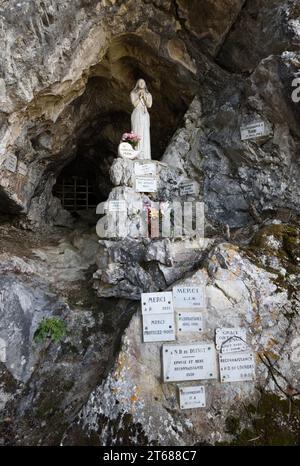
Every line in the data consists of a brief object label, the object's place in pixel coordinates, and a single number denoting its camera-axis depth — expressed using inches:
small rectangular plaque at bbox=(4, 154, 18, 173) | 275.6
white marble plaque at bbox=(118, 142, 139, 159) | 259.3
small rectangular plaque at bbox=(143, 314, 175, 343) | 162.9
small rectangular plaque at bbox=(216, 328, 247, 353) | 163.9
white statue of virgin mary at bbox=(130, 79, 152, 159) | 273.3
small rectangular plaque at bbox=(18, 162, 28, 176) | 297.0
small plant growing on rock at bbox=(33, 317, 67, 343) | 192.1
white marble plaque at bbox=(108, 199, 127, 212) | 236.4
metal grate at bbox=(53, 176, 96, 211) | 429.7
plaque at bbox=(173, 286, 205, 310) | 169.3
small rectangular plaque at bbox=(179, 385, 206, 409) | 151.8
